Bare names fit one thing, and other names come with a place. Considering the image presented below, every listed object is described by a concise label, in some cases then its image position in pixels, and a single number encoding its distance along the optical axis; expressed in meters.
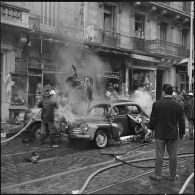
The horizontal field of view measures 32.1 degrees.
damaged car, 9.76
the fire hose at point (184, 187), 5.49
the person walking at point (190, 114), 11.99
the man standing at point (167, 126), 6.28
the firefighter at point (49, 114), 10.11
